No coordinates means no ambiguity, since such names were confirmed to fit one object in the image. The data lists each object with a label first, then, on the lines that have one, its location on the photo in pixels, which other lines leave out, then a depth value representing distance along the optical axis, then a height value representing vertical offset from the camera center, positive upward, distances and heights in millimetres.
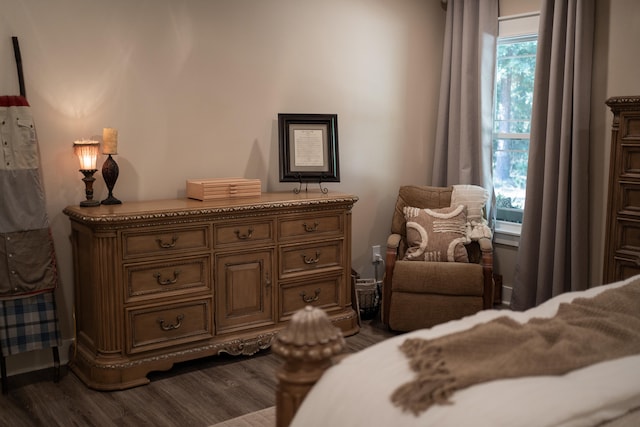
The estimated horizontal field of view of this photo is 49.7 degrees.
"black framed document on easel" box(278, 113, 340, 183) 4418 -25
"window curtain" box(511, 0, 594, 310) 4402 -59
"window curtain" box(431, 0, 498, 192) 5039 +413
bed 1560 -597
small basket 4723 -1052
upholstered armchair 4258 -786
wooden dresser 3539 -729
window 4992 +216
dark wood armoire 3816 -280
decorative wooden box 3977 -260
